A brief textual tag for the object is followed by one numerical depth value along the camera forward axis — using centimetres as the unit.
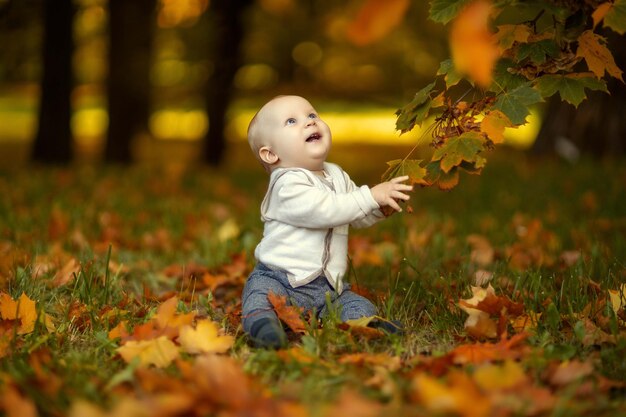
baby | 237
